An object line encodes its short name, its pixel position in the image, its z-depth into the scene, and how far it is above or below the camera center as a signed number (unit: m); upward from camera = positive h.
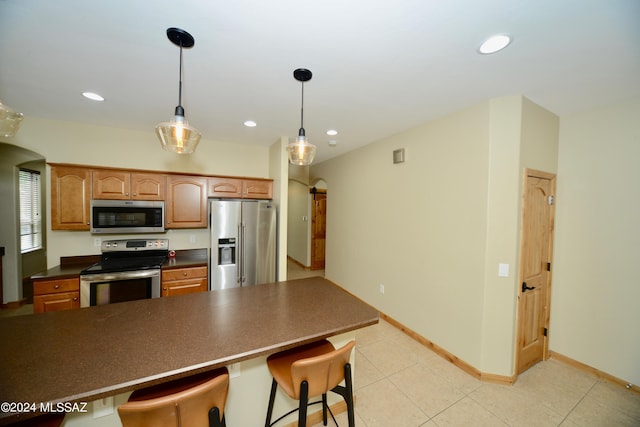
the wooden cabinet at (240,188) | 3.37 +0.29
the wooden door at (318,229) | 6.12 -0.58
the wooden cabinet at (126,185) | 2.84 +0.26
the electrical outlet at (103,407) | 1.15 -1.05
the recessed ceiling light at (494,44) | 1.38 +1.06
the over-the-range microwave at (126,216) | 2.81 -0.15
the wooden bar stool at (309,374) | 1.18 -0.96
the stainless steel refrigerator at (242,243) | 3.14 -0.52
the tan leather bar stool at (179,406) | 0.86 -0.85
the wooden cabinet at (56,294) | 2.40 -0.99
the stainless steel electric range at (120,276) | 2.53 -0.83
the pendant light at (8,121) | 1.33 +0.50
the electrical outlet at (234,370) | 1.44 -1.05
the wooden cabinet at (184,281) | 2.86 -0.99
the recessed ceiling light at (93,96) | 2.17 +1.07
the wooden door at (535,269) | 2.21 -0.60
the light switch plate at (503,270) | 2.15 -0.56
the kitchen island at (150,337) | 0.93 -0.72
